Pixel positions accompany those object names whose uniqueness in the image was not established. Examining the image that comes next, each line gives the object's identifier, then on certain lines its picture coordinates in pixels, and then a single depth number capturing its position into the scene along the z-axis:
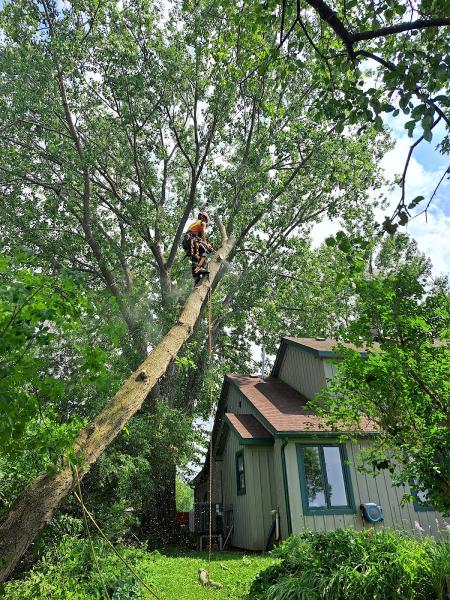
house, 10.99
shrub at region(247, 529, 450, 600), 4.65
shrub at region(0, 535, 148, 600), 5.31
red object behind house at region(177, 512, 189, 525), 16.83
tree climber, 8.57
